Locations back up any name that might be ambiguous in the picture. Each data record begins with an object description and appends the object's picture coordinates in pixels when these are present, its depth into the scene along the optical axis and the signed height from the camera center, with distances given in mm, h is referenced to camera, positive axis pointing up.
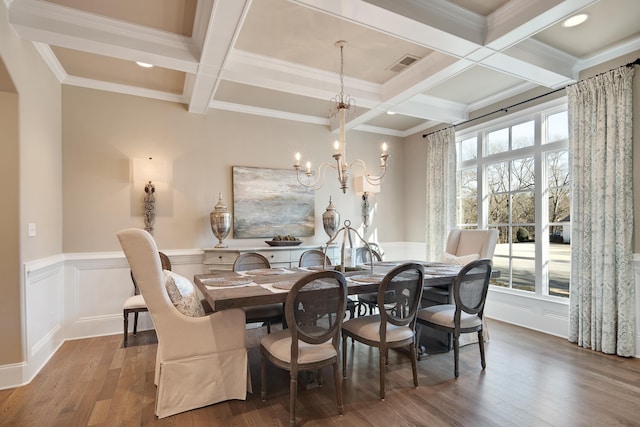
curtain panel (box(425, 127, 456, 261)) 5047 +336
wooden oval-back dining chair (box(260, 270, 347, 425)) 2049 -749
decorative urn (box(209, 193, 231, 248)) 4121 -116
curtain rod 3143 +1366
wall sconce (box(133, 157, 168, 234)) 3926 +429
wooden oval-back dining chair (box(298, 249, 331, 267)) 3889 -555
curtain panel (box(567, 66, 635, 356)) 3166 -14
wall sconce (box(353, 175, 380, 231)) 5273 +351
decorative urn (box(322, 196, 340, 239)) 4906 -118
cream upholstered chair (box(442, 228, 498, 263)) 3809 -381
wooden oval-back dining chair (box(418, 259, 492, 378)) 2717 -808
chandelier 2840 +537
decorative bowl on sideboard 4434 -410
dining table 2189 -575
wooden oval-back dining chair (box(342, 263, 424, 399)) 2385 -793
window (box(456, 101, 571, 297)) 3910 +222
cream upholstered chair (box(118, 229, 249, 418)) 2129 -927
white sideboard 4102 -550
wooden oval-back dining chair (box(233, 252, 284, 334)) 2985 -924
